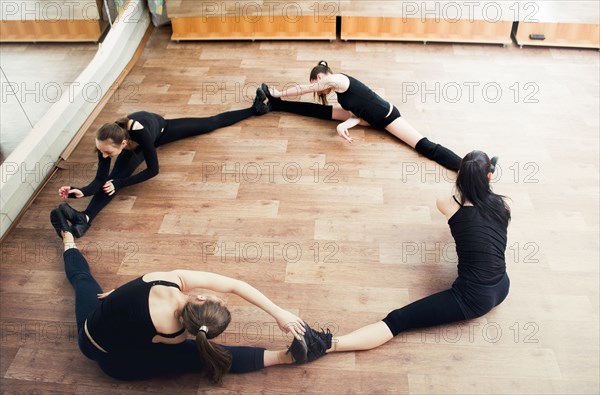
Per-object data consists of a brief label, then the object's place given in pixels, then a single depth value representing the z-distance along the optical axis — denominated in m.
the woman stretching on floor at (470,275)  2.29
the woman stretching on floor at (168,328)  1.90
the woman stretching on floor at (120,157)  2.70
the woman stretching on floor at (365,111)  3.14
